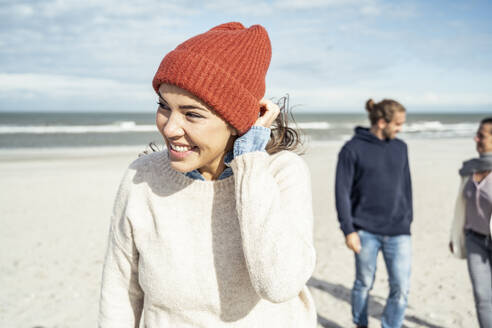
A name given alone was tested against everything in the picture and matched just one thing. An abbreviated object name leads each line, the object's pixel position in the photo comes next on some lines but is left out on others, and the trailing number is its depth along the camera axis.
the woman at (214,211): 1.37
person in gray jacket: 3.26
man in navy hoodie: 3.70
